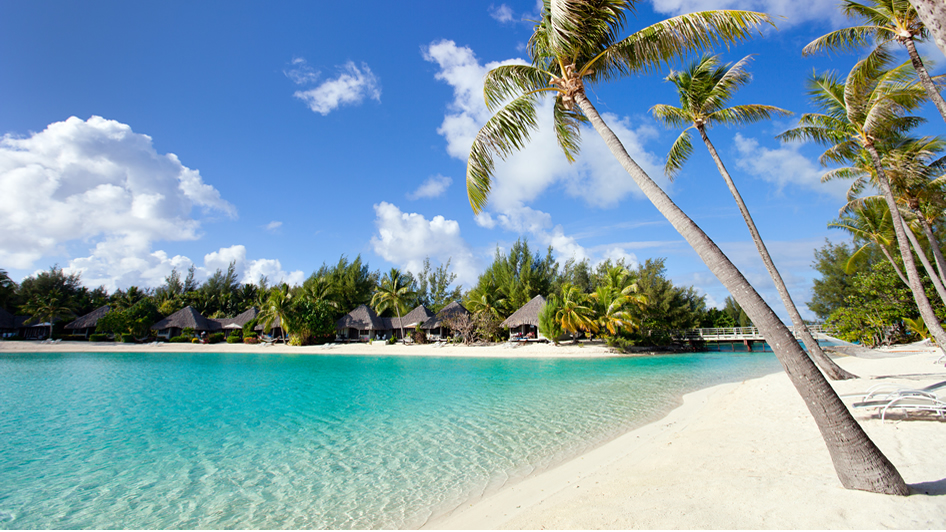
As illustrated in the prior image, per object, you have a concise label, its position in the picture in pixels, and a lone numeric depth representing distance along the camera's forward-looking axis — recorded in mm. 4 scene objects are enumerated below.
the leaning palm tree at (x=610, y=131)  2486
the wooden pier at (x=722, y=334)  25969
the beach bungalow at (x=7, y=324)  30520
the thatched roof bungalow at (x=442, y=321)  28562
